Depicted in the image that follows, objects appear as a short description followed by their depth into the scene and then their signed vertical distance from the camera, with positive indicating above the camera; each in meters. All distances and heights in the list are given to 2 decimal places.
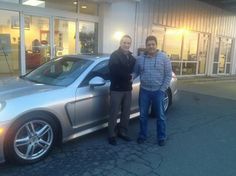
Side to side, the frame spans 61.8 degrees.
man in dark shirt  3.24 -0.38
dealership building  6.50 +1.21
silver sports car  2.58 -0.71
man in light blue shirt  3.27 -0.36
